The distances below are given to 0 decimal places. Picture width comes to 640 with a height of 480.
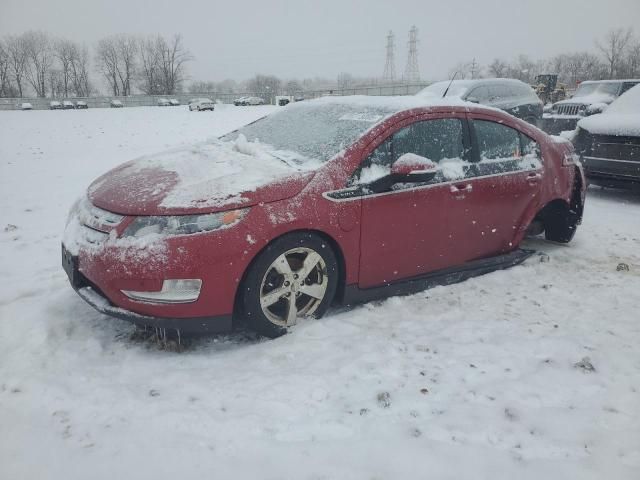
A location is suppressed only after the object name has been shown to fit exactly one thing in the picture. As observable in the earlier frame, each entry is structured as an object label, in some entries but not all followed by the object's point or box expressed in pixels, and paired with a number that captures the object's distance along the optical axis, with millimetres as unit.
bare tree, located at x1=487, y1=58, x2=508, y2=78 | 77875
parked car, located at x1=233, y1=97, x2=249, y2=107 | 47138
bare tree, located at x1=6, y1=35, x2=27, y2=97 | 82562
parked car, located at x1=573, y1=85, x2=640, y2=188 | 6316
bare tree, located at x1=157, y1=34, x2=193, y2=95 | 86938
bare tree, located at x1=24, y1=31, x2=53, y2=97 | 85562
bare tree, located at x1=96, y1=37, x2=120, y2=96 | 90375
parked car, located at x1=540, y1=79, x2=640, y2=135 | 11992
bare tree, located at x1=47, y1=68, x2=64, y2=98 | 88625
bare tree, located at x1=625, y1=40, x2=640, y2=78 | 65312
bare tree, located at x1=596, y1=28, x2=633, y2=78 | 70062
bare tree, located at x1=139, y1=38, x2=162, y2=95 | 85938
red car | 2643
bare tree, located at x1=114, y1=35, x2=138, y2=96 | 91125
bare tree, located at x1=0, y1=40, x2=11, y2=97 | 79188
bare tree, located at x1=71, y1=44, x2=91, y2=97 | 89688
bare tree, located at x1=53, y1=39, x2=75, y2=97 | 89244
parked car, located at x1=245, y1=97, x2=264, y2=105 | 48250
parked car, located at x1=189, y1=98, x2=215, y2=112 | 35281
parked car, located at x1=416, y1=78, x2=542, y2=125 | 10305
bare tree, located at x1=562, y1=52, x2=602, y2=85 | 73694
